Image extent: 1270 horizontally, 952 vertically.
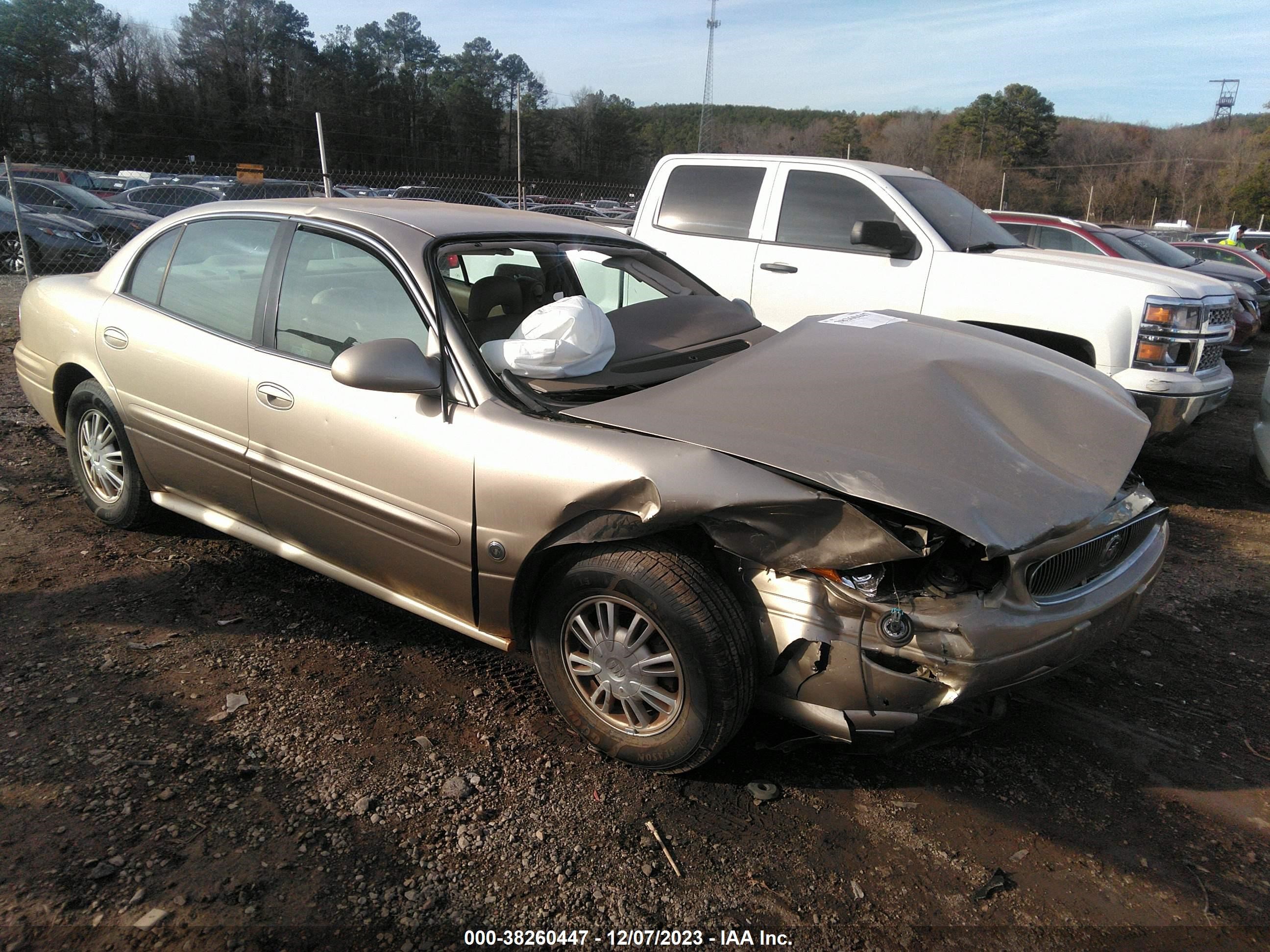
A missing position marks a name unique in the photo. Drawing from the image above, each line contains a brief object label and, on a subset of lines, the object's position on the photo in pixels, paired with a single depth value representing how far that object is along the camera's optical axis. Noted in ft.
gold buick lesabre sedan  7.75
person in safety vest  59.61
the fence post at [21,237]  28.14
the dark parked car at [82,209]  45.24
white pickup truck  17.20
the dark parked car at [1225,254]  49.90
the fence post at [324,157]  34.68
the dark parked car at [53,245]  40.29
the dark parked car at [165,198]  55.26
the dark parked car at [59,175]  56.59
